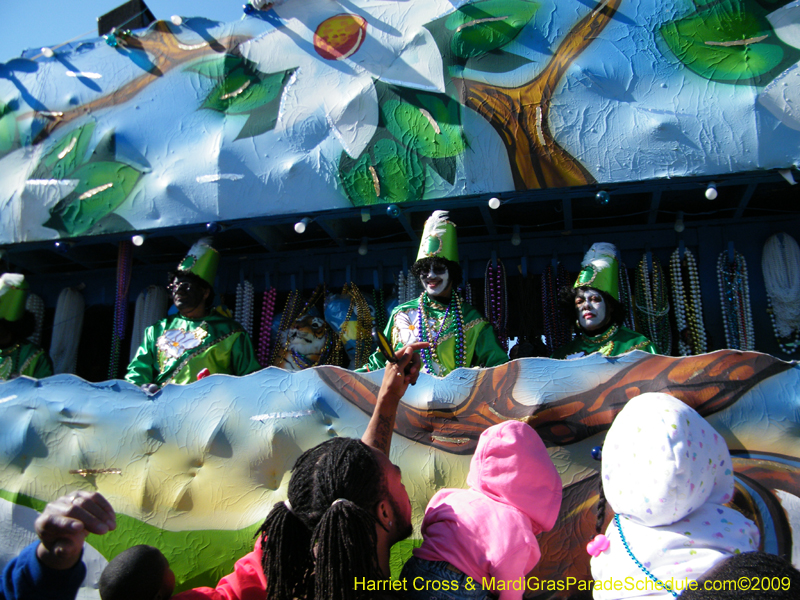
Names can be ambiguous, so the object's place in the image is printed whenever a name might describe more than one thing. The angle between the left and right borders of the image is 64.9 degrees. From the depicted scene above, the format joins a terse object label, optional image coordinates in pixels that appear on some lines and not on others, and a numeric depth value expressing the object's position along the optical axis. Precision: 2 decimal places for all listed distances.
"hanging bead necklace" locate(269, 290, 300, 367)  4.00
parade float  2.25
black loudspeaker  4.67
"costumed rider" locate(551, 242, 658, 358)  3.27
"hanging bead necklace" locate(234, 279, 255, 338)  4.28
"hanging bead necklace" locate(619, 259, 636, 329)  3.65
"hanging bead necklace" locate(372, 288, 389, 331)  4.11
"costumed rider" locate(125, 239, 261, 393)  3.67
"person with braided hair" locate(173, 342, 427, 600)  1.26
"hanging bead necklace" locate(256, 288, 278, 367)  4.11
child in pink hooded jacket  1.37
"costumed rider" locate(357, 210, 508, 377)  3.29
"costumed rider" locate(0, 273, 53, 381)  4.19
